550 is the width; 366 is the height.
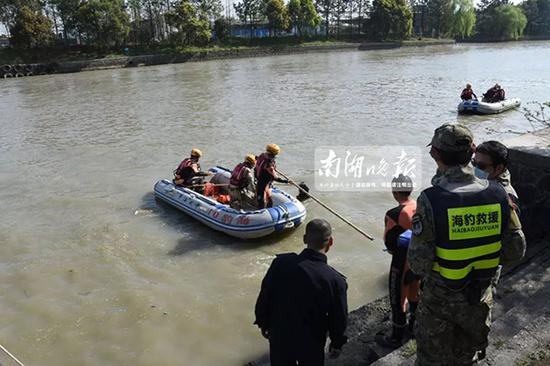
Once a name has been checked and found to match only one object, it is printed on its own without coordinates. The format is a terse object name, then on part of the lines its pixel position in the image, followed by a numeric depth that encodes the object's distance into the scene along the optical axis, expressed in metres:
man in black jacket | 2.51
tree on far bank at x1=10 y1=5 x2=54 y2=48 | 41.88
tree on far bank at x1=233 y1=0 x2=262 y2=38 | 59.31
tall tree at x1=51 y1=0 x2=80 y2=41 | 46.20
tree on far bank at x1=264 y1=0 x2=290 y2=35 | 56.50
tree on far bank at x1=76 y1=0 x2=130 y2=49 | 44.06
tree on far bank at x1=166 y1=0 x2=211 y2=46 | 47.72
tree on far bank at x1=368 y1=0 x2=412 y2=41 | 62.44
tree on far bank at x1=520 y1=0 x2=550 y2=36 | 76.88
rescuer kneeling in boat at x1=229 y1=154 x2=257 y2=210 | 7.43
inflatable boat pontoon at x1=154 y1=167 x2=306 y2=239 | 7.02
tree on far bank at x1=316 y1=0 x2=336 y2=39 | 66.81
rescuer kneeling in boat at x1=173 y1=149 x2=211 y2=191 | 8.74
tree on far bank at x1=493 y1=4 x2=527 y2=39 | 66.25
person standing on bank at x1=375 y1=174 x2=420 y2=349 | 3.47
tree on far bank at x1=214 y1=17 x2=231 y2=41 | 54.34
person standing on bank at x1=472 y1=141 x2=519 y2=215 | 3.07
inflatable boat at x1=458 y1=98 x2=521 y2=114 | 16.62
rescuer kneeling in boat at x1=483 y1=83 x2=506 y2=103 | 17.53
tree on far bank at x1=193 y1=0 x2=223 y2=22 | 54.62
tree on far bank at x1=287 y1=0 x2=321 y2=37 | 58.72
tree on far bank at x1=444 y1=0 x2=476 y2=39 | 66.38
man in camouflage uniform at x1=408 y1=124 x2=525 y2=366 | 2.27
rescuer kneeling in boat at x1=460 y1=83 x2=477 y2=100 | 17.45
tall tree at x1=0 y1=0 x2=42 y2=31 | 45.59
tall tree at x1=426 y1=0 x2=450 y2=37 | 67.75
